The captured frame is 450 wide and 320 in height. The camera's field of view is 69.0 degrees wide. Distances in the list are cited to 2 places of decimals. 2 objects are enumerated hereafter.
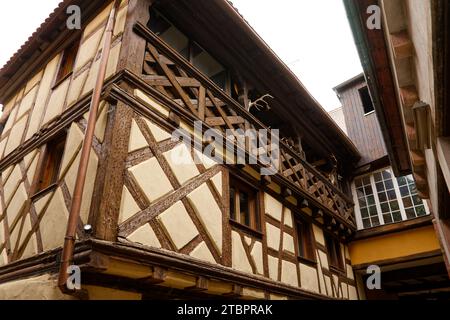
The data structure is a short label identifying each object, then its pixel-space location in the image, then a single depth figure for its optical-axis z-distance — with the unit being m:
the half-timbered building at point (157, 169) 3.59
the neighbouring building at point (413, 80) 2.37
